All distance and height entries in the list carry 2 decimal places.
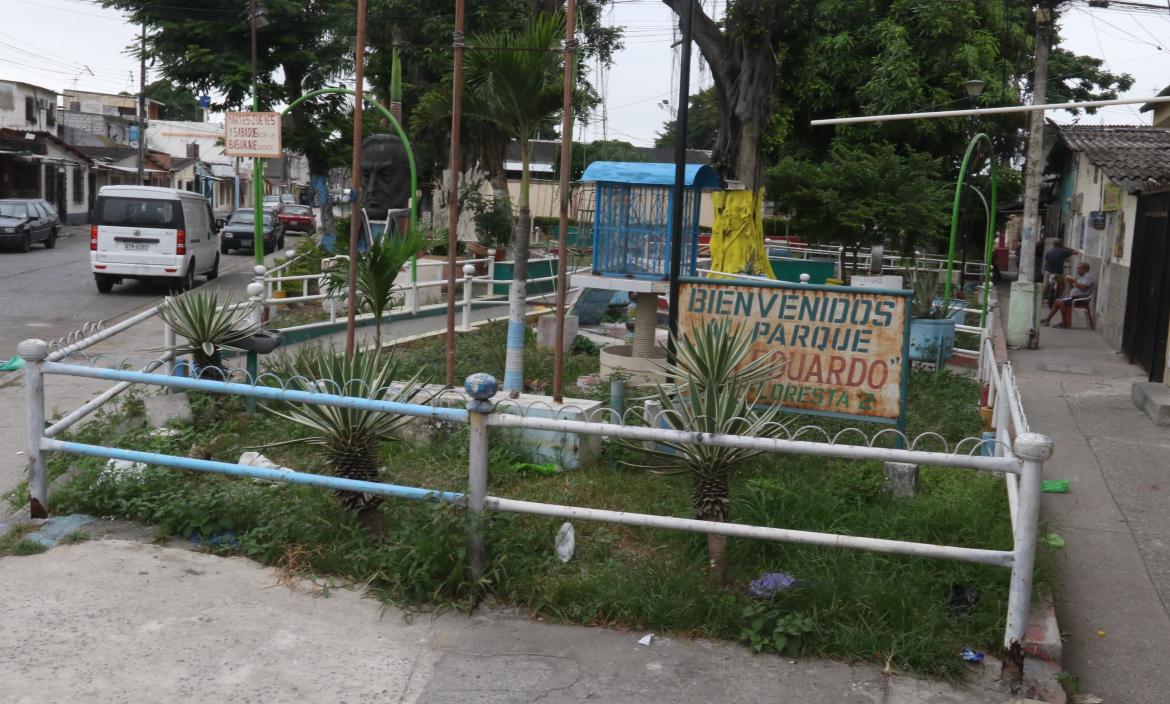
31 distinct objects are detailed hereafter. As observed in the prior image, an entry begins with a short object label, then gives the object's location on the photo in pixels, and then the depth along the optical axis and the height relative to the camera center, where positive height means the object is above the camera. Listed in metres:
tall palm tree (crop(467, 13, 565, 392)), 8.26 +0.98
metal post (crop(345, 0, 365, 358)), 7.60 +0.16
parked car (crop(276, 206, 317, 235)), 46.84 -0.54
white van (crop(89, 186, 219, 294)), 20.19 -0.64
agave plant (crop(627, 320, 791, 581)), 5.36 -1.02
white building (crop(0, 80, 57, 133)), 47.31 +4.09
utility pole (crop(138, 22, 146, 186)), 44.81 +4.02
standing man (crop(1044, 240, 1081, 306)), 23.27 -0.66
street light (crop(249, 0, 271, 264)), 15.52 -0.06
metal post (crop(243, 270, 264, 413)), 8.53 -1.07
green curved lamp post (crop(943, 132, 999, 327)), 14.09 -0.24
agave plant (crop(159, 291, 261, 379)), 8.47 -0.98
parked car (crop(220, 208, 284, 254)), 33.44 -0.87
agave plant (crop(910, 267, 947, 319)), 14.13 -0.90
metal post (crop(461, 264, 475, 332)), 14.30 -1.03
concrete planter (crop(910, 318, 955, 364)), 13.41 -1.31
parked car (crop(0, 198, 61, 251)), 29.56 -0.74
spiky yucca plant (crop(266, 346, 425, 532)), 5.58 -1.12
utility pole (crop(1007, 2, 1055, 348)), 17.09 +0.41
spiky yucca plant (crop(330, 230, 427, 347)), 9.09 -0.49
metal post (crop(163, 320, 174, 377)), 8.66 -1.14
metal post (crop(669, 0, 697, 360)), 7.97 +0.47
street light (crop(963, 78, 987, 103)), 19.22 +2.62
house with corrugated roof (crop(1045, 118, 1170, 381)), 14.20 +0.20
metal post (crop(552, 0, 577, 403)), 7.30 +0.24
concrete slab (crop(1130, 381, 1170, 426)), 10.53 -1.61
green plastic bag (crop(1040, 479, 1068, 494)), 7.98 -1.84
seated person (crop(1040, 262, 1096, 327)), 20.03 -0.99
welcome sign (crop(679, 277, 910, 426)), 7.20 -0.78
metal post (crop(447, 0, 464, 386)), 7.52 +0.25
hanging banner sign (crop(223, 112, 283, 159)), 15.01 +0.99
